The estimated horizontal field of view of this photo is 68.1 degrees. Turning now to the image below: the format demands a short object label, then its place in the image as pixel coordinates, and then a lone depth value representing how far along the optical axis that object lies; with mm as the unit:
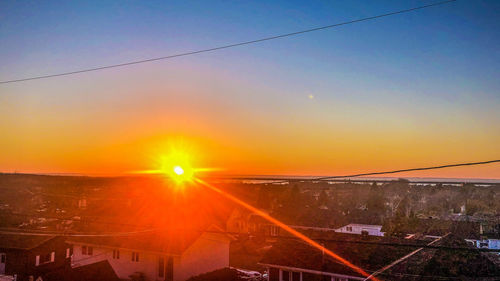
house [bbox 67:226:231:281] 17141
